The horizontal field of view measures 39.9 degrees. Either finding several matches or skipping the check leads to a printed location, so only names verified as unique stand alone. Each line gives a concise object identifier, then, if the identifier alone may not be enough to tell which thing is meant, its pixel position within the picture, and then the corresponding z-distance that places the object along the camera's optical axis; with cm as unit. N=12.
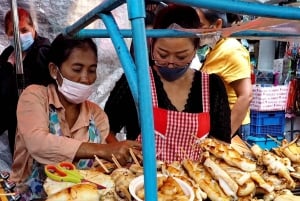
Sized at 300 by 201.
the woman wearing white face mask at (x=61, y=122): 181
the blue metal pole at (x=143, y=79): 98
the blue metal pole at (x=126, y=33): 180
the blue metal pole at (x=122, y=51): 104
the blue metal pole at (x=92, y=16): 119
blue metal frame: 97
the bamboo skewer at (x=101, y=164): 166
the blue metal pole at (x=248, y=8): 96
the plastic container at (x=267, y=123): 573
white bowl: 130
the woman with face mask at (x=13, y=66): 308
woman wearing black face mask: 222
